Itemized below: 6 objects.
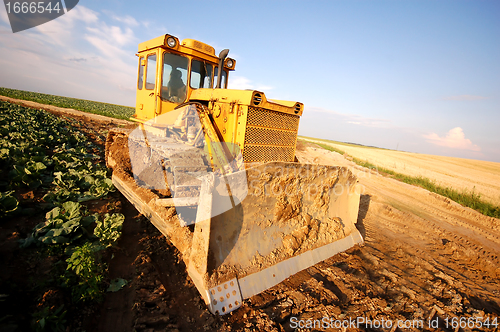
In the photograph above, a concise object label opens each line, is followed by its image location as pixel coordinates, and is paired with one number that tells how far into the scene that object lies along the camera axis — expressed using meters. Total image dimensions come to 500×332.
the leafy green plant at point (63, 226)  3.18
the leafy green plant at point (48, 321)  2.06
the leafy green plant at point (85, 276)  2.60
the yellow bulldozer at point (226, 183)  2.89
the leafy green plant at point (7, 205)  3.65
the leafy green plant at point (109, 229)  3.46
